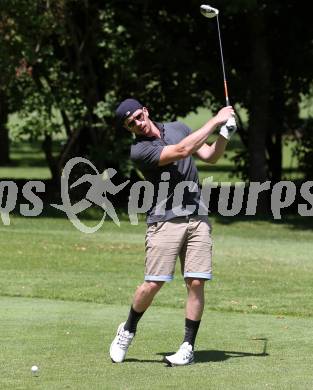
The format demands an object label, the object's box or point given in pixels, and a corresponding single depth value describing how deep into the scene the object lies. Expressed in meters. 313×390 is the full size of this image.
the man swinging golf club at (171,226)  17.05
